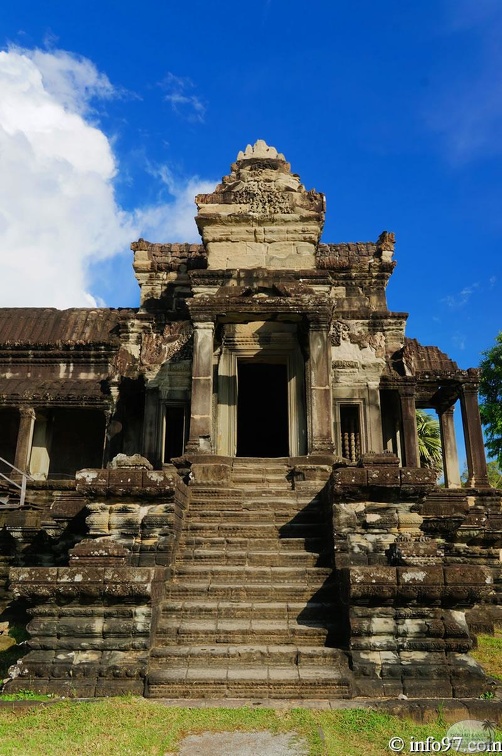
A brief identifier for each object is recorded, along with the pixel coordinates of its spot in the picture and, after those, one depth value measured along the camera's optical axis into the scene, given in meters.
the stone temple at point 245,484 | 5.77
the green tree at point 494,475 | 37.88
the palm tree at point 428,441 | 25.73
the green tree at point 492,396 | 23.52
